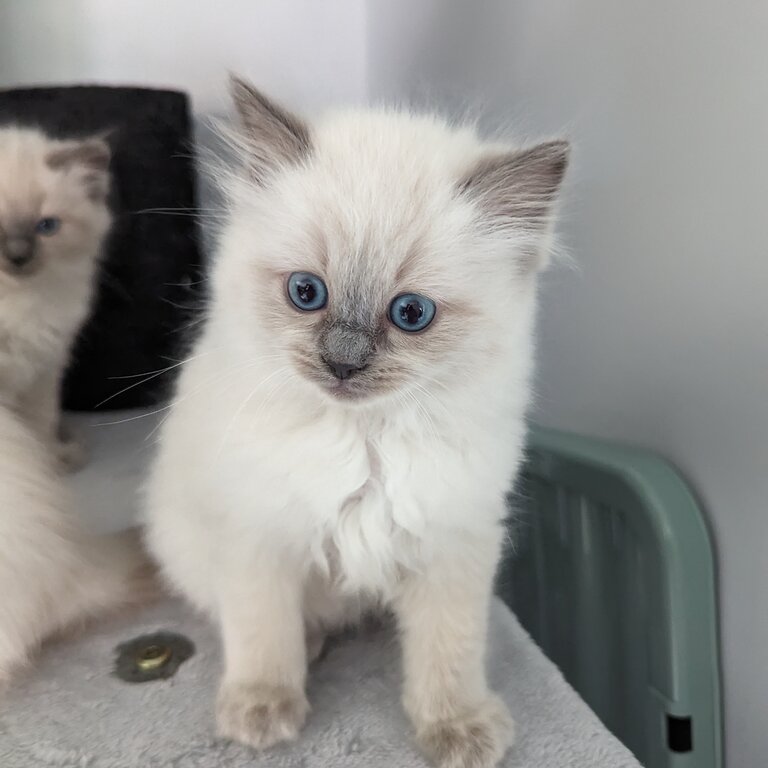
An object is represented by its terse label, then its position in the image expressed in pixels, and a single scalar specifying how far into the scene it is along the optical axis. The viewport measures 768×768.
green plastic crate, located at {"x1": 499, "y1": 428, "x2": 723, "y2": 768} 0.27
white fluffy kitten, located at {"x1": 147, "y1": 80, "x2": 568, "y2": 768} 0.19
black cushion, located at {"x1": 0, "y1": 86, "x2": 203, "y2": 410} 0.40
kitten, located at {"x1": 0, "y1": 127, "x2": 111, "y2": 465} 0.35
